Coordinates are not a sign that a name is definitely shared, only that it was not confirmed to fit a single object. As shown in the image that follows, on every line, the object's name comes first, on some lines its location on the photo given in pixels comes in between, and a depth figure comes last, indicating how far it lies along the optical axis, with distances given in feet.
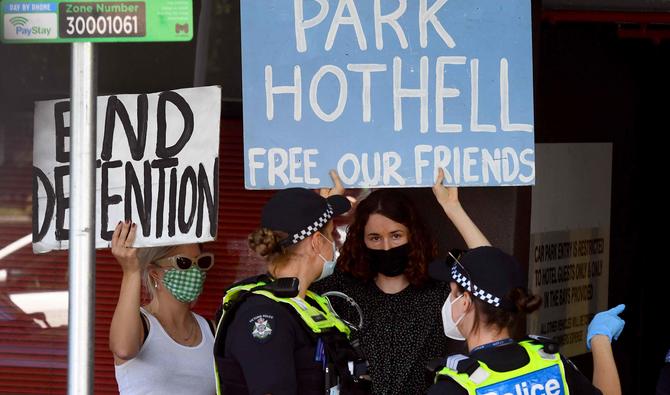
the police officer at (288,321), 24.44
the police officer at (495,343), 22.91
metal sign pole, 22.18
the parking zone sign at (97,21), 23.04
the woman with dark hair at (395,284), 29.94
